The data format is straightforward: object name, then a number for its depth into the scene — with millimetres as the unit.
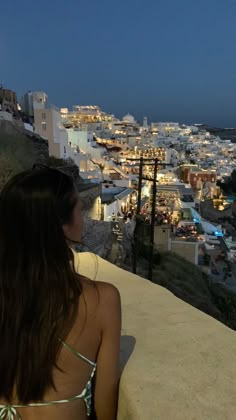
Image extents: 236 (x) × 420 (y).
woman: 1065
